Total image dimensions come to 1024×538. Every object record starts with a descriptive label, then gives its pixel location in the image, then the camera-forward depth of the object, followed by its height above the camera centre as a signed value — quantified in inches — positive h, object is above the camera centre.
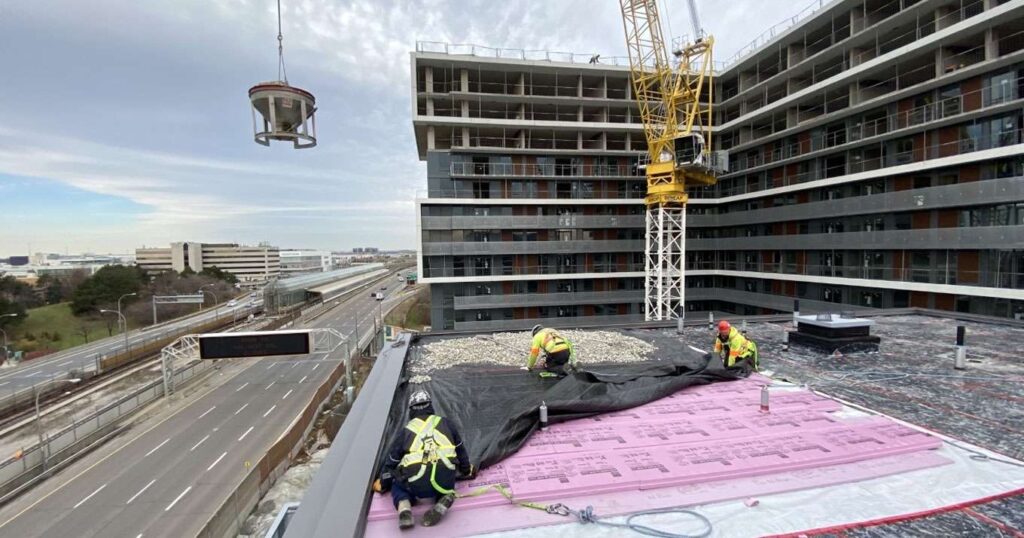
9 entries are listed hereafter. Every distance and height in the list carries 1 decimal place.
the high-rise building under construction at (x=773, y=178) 1002.7 +239.3
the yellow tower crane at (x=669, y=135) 1290.6 +389.0
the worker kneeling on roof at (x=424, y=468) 165.3 -92.2
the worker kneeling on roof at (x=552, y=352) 354.3 -89.5
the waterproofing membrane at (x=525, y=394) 232.5 -105.1
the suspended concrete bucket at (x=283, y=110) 410.9 +152.7
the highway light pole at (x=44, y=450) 893.6 -425.6
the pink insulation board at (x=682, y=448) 188.7 -108.3
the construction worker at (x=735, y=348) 363.9 -90.9
